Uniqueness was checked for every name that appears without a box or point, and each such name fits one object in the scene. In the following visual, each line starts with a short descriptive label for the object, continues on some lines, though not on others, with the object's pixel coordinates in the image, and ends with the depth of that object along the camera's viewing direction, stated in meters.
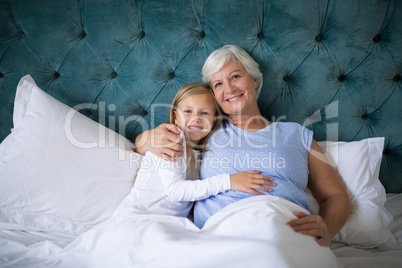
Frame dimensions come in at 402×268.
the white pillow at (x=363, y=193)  0.94
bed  1.07
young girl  0.94
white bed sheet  0.76
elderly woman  0.96
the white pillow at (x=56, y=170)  0.92
